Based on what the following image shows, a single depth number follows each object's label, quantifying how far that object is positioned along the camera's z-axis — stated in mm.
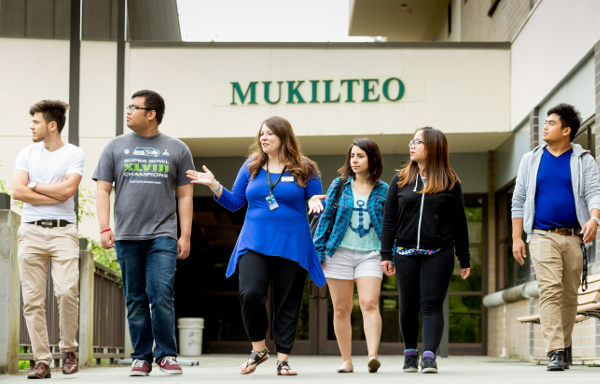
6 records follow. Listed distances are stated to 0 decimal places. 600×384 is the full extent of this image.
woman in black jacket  12841
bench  14302
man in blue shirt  13472
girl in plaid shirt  13501
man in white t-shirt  12512
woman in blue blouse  12314
